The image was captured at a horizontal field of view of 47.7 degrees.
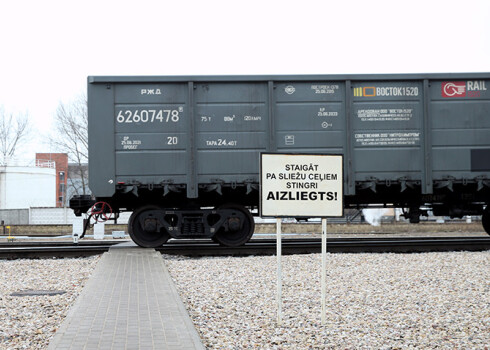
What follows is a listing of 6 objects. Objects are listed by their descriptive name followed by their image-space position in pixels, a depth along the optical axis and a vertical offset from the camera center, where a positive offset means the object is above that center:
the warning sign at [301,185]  6.16 +0.00
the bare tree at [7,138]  53.56 +4.76
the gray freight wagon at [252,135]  12.91 +1.17
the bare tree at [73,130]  43.09 +4.45
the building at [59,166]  72.69 +2.81
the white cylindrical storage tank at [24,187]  46.19 +0.01
